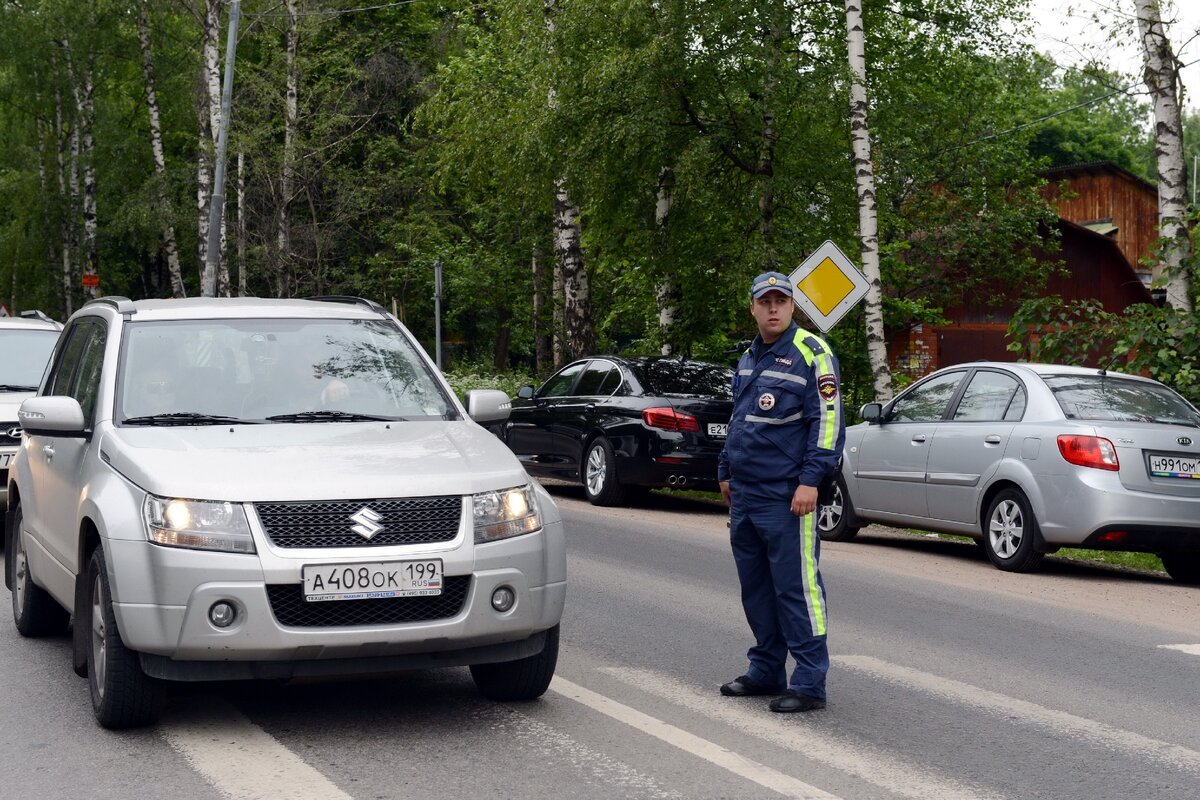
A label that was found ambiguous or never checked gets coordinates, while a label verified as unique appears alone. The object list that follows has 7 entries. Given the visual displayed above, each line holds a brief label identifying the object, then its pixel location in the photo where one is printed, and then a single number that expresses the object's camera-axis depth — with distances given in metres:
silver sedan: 10.66
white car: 11.38
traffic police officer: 6.25
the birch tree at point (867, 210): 18.36
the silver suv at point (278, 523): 5.45
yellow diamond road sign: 16.38
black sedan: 15.67
